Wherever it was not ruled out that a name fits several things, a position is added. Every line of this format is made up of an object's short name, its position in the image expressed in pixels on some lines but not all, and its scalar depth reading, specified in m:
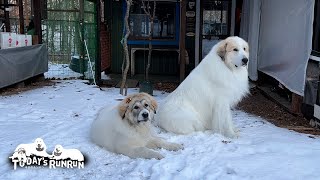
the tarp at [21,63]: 8.66
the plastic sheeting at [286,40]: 6.39
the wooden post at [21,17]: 11.00
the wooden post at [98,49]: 10.33
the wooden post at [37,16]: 10.79
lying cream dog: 4.22
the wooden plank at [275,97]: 7.28
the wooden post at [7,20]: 11.13
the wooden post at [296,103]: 6.61
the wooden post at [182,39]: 9.05
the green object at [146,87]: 8.97
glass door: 11.45
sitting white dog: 5.15
